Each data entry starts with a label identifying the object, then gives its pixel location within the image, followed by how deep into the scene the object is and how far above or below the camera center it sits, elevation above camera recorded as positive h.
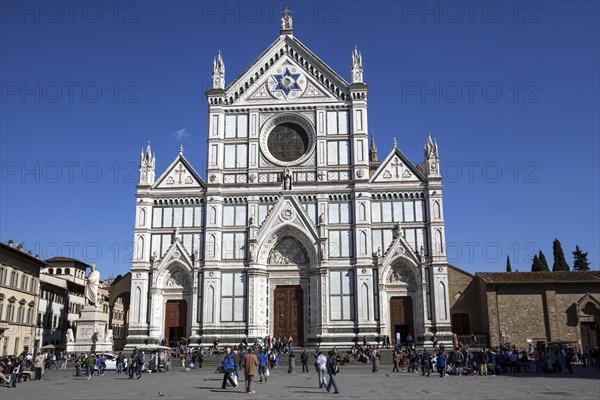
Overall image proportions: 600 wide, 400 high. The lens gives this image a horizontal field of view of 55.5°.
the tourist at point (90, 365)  28.35 -2.16
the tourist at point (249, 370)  19.91 -1.71
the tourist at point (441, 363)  27.22 -2.07
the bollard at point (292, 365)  30.67 -2.41
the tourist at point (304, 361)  31.48 -2.25
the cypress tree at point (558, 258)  61.11 +6.35
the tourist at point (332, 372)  19.61 -1.80
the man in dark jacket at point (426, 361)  28.62 -2.09
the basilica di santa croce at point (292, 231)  40.50 +6.40
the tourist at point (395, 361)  30.97 -2.23
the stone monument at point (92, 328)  37.99 -0.45
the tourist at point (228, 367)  21.29 -1.74
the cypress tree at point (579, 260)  66.47 +6.66
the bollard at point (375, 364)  30.42 -2.34
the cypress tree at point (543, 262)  61.40 +5.97
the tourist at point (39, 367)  28.24 -2.22
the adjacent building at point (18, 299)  42.81 +1.73
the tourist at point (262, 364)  25.06 -1.93
